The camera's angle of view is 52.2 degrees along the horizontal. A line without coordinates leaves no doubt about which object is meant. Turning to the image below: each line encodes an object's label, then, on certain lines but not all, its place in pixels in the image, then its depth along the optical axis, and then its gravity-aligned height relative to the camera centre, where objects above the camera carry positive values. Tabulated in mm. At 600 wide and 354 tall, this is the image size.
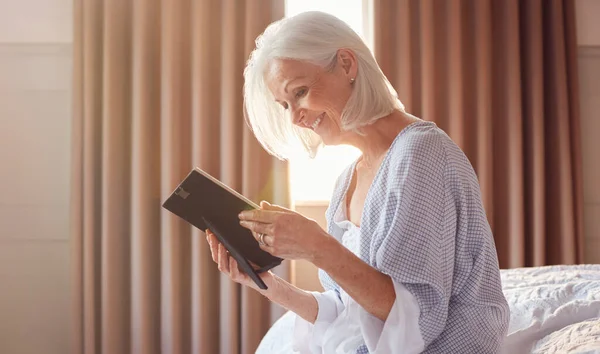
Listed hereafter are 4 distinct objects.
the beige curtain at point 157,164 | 2680 +183
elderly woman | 1075 -50
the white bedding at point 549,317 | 1189 -260
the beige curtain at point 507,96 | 2844 +487
